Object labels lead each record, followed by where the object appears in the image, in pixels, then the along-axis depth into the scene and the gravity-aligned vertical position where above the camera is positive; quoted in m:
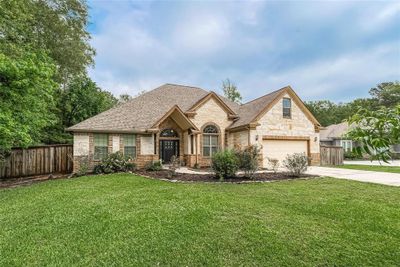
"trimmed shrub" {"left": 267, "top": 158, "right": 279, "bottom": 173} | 11.99 -1.35
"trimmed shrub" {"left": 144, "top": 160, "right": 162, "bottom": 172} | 14.19 -1.68
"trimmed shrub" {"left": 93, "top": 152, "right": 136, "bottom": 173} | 13.53 -1.50
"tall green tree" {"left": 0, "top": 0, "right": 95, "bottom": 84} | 15.41 +7.67
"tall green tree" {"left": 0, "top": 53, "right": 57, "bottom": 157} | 9.31 +1.89
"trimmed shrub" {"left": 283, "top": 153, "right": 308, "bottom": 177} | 11.49 -1.33
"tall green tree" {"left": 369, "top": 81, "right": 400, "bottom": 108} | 43.13 +7.99
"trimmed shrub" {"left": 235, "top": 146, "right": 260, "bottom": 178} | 10.56 -1.00
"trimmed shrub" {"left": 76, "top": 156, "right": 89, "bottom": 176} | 13.36 -1.55
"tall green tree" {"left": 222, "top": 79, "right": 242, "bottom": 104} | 38.41 +7.48
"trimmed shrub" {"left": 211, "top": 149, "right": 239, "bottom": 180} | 10.52 -1.17
